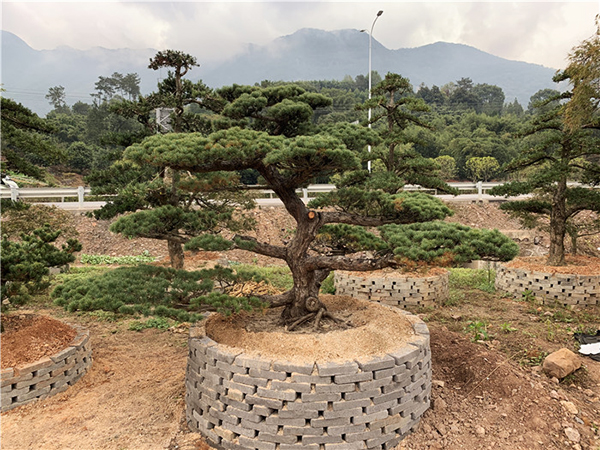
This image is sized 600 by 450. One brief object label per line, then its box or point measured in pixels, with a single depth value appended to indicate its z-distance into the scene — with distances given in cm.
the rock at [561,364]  524
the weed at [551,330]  664
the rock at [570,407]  449
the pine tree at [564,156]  781
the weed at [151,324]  749
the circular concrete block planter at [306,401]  371
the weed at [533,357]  569
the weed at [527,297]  891
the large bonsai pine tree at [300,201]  394
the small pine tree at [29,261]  466
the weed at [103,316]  789
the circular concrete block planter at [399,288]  859
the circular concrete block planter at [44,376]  457
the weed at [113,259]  1277
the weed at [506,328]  691
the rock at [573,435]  409
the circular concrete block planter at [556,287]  859
